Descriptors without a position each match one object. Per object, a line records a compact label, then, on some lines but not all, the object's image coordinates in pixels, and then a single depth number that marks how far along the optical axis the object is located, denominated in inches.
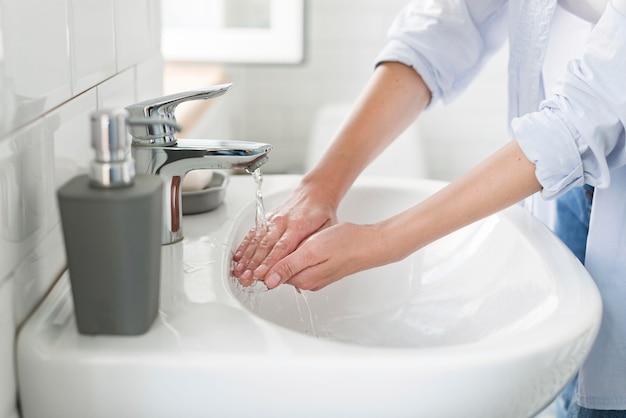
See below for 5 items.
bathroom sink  21.0
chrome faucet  27.8
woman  28.4
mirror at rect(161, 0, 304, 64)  88.5
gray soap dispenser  20.0
